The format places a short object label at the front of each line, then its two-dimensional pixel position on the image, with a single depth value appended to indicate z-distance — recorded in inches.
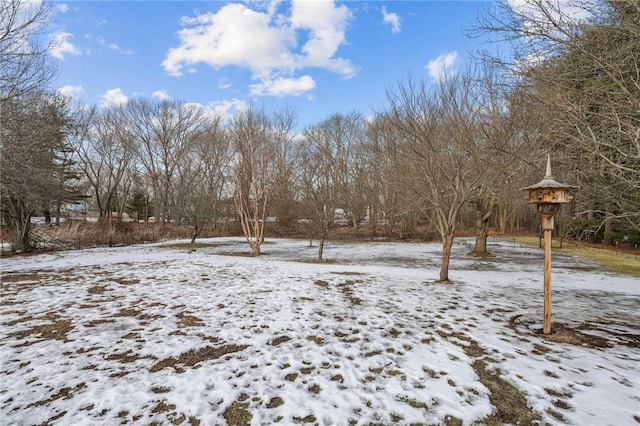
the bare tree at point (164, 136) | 1195.3
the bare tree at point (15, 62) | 299.8
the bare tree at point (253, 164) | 592.1
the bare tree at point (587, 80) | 156.8
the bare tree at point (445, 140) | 287.9
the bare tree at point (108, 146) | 1135.0
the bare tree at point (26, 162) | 321.4
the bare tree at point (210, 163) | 1185.4
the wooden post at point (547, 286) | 184.7
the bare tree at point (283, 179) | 1133.5
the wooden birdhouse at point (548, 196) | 174.2
